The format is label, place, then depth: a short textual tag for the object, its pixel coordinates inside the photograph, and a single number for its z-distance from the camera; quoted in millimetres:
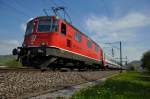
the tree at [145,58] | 95400
